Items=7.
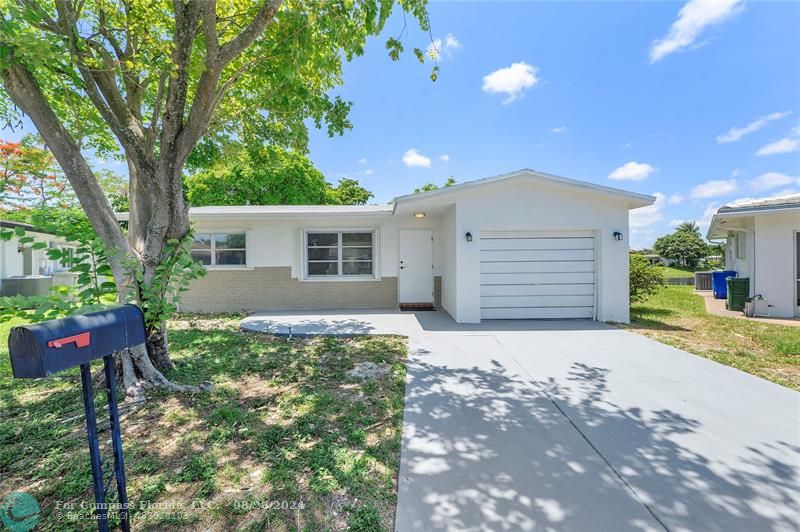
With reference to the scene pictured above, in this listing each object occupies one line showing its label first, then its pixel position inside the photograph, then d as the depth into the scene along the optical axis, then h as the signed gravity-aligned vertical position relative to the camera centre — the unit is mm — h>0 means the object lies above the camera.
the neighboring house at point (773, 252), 7910 +170
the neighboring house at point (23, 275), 10281 -247
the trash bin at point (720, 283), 11406 -873
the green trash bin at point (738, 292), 8805 -914
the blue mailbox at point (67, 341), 1281 -330
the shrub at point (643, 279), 9016 -533
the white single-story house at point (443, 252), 7277 +281
